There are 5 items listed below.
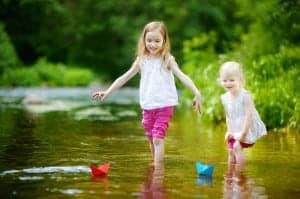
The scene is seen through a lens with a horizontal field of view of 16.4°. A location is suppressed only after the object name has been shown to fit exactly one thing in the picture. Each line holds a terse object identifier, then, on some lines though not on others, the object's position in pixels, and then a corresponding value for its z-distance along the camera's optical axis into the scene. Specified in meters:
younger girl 9.23
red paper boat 7.69
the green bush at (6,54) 41.53
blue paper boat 7.82
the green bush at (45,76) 41.96
